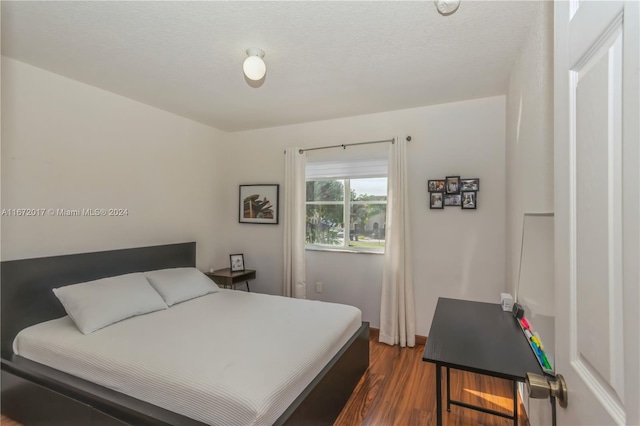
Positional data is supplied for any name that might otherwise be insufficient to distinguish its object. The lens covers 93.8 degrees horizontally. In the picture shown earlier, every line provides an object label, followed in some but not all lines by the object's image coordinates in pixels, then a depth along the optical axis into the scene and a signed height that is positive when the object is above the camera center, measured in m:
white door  0.49 +0.01
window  3.48 +0.06
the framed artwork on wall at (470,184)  2.97 +0.31
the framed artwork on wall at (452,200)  3.05 +0.15
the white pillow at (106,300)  2.12 -0.68
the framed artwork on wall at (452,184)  3.04 +0.31
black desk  1.27 -0.64
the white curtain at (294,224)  3.68 -0.13
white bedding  1.43 -0.83
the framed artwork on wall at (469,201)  2.98 +0.14
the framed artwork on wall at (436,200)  3.10 +0.15
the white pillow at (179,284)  2.73 -0.68
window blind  3.42 +0.55
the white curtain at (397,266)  3.13 -0.54
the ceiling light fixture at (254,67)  1.95 +0.96
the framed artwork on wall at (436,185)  3.11 +0.31
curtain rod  3.27 +0.82
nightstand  3.57 -0.77
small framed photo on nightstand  3.88 -0.64
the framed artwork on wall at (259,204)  3.97 +0.13
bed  1.45 -0.87
